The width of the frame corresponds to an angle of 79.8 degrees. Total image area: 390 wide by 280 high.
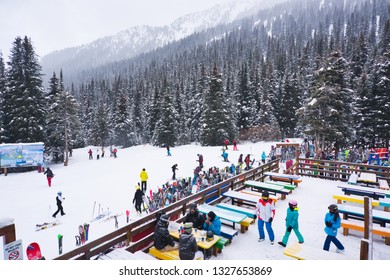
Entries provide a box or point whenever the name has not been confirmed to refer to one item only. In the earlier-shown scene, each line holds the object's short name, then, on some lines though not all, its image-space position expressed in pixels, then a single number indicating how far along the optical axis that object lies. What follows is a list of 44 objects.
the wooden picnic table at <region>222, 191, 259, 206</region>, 8.52
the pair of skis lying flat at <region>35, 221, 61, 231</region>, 12.64
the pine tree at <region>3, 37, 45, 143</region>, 30.69
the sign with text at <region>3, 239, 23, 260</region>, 3.38
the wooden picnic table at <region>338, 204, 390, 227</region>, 6.95
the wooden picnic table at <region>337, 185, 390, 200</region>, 9.30
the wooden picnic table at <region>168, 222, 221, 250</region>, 5.57
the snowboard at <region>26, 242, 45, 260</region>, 5.77
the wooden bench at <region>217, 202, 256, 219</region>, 7.71
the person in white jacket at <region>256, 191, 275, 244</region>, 6.60
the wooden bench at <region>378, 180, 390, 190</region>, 10.22
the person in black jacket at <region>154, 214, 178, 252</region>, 5.68
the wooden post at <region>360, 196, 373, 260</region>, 3.79
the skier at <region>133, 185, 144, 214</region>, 13.52
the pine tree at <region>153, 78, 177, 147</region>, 41.69
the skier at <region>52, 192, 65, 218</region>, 13.98
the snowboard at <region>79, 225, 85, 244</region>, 10.61
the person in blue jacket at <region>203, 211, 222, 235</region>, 6.25
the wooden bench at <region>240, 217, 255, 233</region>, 7.15
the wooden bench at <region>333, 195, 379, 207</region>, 8.32
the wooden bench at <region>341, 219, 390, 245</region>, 6.31
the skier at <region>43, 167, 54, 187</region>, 20.06
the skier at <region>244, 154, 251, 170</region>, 18.48
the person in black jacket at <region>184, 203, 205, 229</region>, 6.52
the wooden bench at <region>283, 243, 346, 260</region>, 5.06
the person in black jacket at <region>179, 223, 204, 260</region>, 5.11
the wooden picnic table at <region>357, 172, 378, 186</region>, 10.95
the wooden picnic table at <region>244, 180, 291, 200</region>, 9.59
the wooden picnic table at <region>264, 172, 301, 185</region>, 11.54
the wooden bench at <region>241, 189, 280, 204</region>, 8.97
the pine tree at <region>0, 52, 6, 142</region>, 32.26
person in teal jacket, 6.25
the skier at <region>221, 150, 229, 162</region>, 23.78
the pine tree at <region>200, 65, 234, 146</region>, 36.69
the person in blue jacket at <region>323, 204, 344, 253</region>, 5.92
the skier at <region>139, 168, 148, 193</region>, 16.72
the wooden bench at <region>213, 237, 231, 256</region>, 5.99
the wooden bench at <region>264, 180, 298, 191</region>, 10.22
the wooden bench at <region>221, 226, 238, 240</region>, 6.53
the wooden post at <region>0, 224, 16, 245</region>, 3.44
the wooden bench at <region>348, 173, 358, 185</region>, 10.94
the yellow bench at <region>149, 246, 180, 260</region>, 5.39
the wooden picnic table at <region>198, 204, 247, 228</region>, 6.94
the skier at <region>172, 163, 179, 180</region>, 19.49
